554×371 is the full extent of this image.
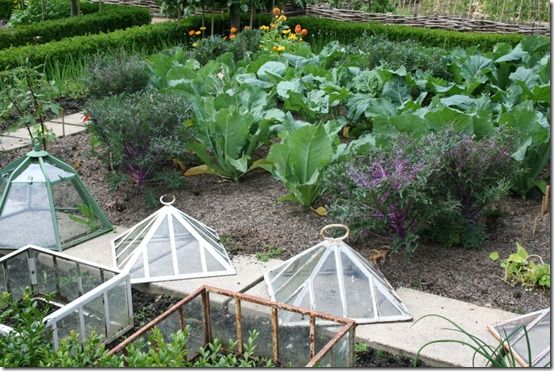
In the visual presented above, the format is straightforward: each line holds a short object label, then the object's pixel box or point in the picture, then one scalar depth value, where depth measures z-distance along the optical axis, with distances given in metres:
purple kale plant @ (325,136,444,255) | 4.12
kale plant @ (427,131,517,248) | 4.36
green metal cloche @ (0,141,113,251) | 4.71
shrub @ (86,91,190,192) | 5.20
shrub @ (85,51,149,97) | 6.46
